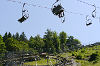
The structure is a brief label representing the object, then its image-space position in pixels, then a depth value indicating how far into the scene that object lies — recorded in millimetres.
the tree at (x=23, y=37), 111856
